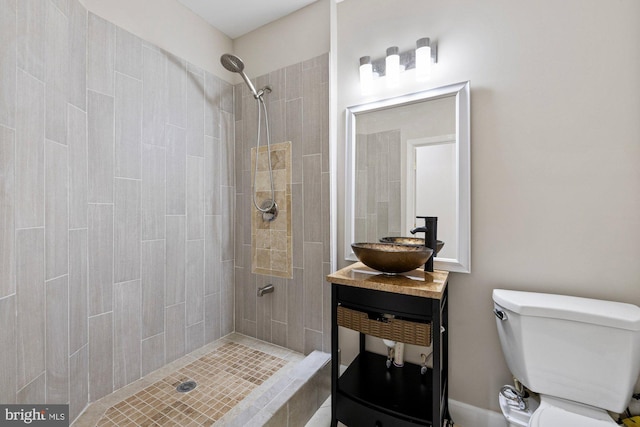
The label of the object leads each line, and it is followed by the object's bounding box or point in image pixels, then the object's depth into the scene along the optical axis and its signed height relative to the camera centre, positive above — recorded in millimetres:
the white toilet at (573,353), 1009 -554
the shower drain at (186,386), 1602 -1023
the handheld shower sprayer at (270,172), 2100 +335
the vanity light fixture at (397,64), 1505 +878
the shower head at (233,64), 1833 +1024
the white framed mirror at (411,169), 1457 +265
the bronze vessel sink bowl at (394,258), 1278 -211
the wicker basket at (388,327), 1161 -513
